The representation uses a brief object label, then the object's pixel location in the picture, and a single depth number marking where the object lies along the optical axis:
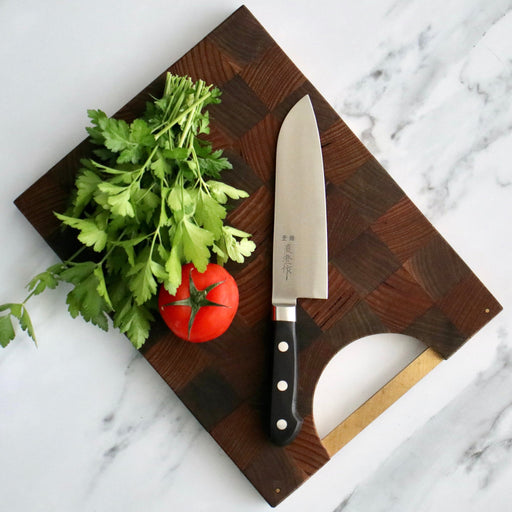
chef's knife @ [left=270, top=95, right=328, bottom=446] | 1.14
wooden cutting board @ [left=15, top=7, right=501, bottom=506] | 1.18
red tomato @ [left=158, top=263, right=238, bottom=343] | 1.03
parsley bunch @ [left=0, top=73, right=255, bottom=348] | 1.00
